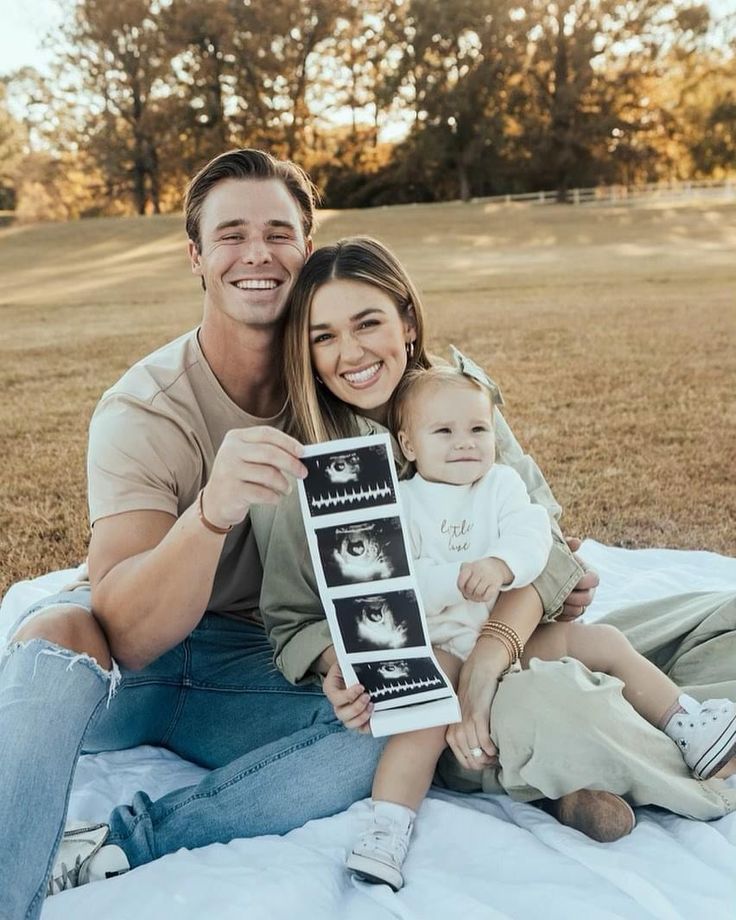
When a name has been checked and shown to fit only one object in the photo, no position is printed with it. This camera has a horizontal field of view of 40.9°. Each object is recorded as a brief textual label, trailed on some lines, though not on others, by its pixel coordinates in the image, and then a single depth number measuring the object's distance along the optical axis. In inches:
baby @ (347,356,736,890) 76.6
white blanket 65.9
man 66.1
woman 72.1
